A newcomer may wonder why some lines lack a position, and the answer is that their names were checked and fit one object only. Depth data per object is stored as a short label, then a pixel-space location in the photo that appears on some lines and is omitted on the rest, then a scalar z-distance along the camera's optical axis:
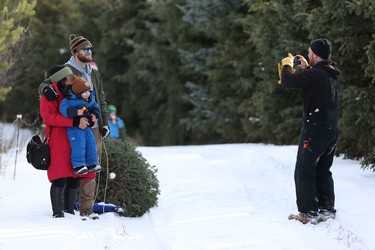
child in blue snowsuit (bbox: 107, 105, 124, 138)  30.87
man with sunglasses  14.45
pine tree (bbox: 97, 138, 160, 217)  15.71
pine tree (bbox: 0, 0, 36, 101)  24.59
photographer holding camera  14.12
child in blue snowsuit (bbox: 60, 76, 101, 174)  13.74
